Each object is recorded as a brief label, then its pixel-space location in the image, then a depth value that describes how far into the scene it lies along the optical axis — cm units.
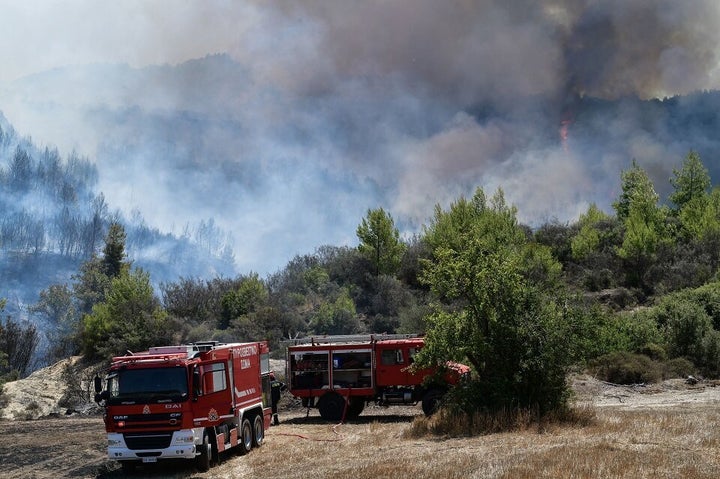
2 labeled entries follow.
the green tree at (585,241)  7806
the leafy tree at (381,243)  7606
